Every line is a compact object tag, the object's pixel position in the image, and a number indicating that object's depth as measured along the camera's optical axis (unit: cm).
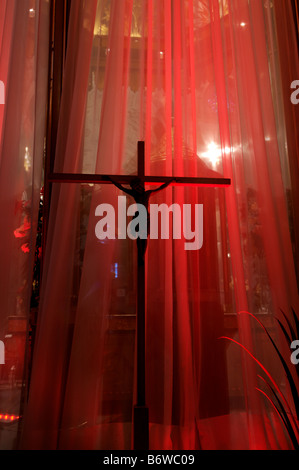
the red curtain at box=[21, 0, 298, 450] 167
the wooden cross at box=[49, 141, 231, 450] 134
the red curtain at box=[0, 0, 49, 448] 174
